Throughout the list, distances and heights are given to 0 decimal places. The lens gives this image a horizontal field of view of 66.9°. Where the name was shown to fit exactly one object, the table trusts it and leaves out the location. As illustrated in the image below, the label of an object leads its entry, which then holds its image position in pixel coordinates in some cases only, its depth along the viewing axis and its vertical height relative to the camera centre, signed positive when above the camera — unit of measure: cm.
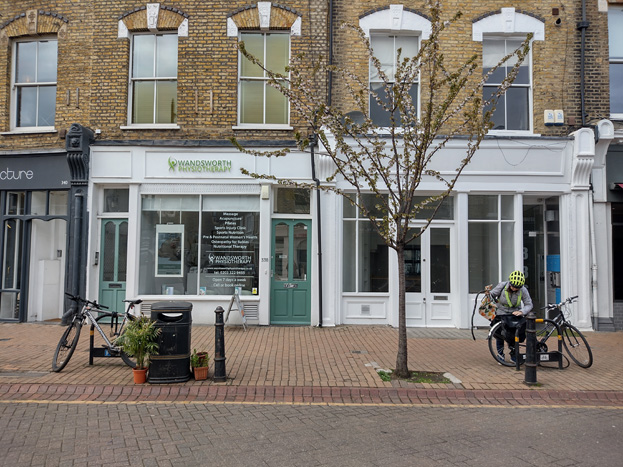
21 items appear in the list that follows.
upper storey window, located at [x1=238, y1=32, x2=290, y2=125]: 1145 +417
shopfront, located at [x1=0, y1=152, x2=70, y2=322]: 1138 +62
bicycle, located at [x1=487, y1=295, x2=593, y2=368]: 761 -133
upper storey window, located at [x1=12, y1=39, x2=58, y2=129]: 1173 +428
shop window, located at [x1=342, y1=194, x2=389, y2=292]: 1130 +10
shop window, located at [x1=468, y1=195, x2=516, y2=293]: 1129 +51
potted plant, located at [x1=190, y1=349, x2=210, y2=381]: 670 -155
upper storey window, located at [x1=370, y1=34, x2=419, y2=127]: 1144 +494
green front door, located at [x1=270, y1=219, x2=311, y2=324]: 1111 -37
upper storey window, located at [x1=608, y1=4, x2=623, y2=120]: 1138 +494
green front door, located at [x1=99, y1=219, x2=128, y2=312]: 1130 -14
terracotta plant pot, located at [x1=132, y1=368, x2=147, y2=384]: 653 -164
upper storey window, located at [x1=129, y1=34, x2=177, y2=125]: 1152 +433
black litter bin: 656 -127
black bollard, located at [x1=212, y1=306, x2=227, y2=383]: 666 -136
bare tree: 677 +199
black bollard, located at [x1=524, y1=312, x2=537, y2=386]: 671 -136
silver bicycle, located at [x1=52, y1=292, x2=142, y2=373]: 706 -133
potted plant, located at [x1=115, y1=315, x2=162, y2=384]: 648 -120
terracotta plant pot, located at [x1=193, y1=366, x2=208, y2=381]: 670 -164
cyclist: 757 -78
